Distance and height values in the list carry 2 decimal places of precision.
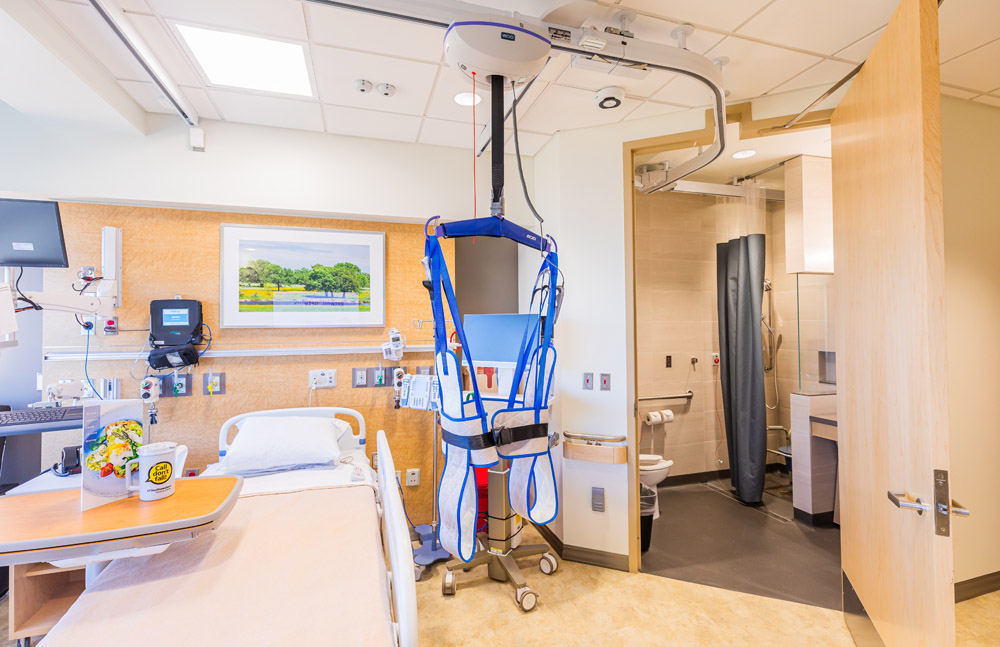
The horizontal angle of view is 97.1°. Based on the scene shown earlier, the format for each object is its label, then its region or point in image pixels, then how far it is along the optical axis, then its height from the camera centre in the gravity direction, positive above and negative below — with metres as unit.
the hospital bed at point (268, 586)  1.07 -0.72
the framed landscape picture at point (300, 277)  2.64 +0.34
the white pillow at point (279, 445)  2.22 -0.58
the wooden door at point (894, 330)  1.22 -0.01
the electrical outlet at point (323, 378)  2.77 -0.29
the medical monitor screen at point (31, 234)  2.00 +0.46
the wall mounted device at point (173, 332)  2.43 +0.01
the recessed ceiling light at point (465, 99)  2.27 +1.21
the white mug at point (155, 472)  1.35 -0.43
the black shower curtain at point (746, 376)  3.29 -0.36
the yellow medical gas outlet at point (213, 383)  2.58 -0.29
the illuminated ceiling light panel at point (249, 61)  1.82 +1.21
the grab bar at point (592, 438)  2.54 -0.63
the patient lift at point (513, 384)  1.42 -0.20
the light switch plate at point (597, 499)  2.59 -1.00
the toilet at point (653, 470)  2.89 -0.93
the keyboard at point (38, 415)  1.92 -0.36
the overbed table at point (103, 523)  1.11 -0.52
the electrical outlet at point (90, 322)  2.36 +0.07
